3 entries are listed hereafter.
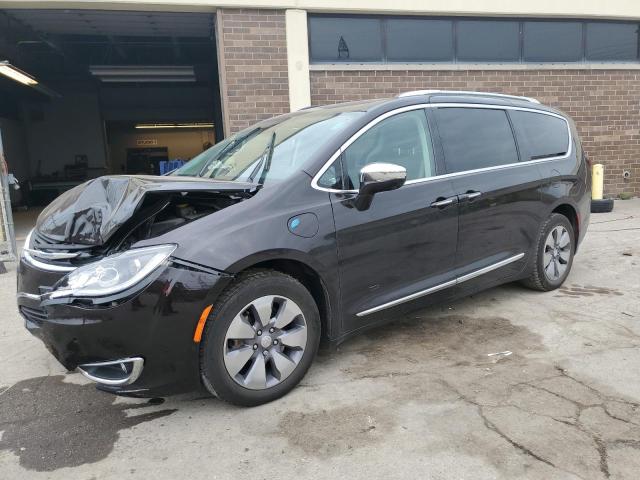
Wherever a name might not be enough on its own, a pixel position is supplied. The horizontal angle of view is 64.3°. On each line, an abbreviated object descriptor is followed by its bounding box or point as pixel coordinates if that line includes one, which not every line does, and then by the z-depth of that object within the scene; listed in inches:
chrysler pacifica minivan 100.9
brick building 349.4
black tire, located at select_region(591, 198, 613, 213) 378.3
